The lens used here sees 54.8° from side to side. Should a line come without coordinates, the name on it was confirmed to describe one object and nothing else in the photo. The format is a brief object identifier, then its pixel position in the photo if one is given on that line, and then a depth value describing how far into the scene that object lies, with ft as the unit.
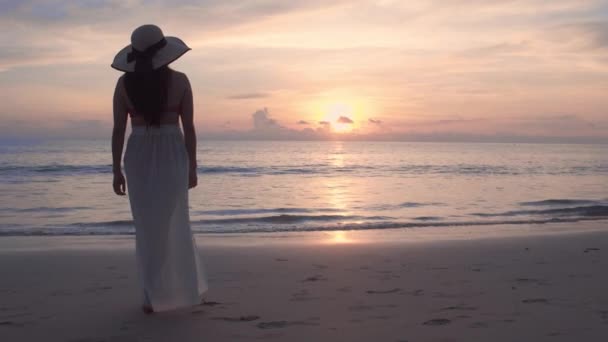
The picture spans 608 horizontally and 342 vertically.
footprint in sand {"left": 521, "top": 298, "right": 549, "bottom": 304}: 15.49
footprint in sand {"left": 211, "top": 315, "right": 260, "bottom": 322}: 13.98
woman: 12.99
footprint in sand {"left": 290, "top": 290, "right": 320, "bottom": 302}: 16.17
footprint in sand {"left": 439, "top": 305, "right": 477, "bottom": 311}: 14.75
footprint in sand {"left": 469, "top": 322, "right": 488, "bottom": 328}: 13.25
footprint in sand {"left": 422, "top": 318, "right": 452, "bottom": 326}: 13.55
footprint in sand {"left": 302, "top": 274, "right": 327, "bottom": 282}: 18.98
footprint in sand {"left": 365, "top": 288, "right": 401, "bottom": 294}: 16.93
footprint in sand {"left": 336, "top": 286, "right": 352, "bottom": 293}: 17.10
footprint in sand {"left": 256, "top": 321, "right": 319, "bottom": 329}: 13.55
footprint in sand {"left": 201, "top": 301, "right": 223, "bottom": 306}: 15.47
